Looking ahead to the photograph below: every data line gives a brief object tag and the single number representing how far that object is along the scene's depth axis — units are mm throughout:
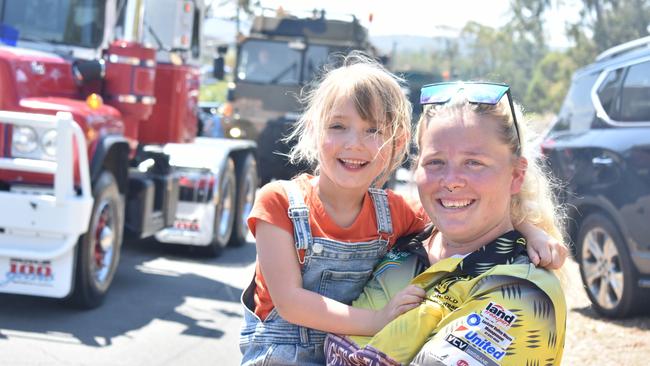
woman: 2262
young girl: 2701
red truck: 6543
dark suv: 6875
